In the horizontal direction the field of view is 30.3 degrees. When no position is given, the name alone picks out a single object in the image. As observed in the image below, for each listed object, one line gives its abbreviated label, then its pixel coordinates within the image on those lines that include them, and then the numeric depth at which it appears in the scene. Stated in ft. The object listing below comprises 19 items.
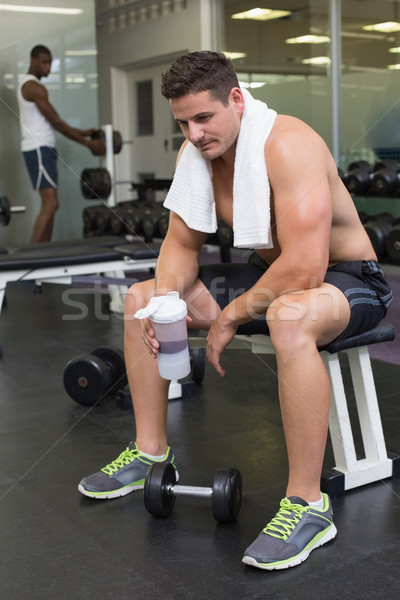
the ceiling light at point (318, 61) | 16.86
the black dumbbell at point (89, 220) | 16.55
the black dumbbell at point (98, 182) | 15.66
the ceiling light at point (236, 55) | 19.32
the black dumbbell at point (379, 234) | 12.15
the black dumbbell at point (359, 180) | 14.15
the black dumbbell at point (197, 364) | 7.77
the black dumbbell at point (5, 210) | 13.29
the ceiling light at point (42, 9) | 18.17
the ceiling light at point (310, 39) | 16.90
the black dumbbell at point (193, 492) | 4.54
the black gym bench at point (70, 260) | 9.30
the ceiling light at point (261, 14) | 18.03
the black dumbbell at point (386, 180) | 13.53
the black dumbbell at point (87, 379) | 7.12
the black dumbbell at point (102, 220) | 16.26
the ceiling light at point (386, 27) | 15.47
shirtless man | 4.33
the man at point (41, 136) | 15.55
